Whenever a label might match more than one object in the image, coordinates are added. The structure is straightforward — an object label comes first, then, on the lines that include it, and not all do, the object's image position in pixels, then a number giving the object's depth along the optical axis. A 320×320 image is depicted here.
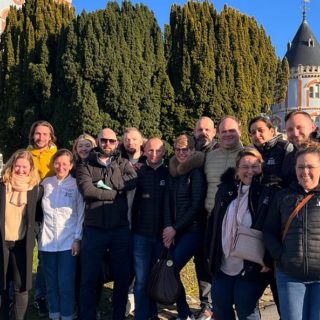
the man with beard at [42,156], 5.08
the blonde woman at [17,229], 4.22
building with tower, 51.72
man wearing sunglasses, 4.32
